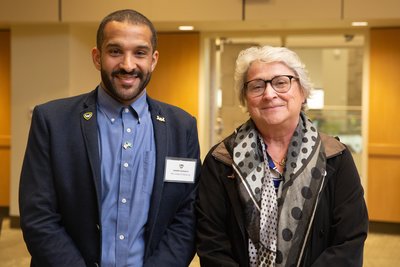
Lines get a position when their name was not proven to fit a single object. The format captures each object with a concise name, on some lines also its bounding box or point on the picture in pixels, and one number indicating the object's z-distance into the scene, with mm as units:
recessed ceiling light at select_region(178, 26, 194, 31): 6246
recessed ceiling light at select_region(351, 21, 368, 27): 5766
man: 1972
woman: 1985
